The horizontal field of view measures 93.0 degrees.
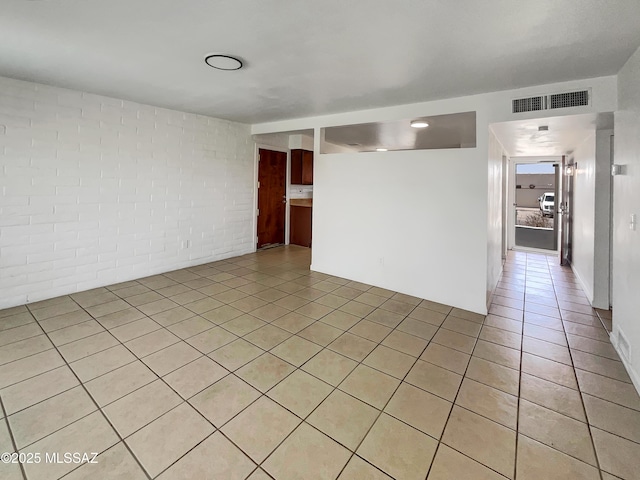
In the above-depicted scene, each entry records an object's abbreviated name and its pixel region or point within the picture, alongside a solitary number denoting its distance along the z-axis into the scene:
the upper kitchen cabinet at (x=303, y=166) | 6.74
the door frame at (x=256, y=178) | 6.09
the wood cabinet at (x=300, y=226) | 6.93
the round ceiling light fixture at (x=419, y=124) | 3.99
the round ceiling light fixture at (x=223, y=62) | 2.59
